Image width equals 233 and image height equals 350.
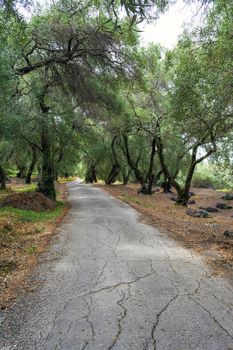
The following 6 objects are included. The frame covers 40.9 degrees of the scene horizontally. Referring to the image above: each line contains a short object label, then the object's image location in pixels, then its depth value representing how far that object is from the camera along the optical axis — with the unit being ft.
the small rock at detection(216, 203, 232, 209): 79.87
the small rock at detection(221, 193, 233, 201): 96.64
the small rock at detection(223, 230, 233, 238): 33.35
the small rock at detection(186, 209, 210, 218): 52.60
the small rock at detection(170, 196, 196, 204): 85.40
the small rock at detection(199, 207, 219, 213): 72.38
